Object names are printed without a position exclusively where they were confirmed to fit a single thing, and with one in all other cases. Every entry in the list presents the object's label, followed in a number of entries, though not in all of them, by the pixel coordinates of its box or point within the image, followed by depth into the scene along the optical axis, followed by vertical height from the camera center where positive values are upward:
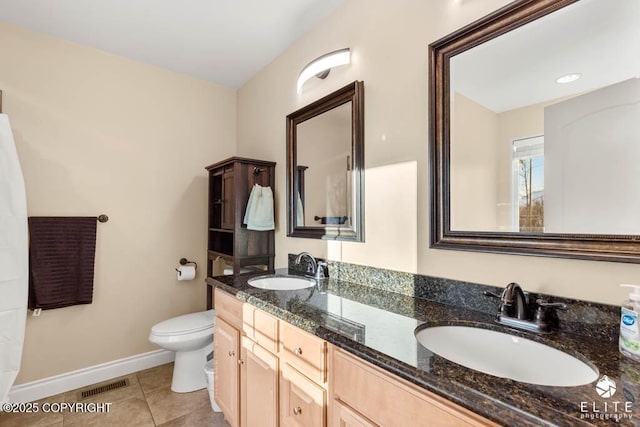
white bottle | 0.75 -0.28
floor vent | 2.06 -1.21
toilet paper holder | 2.60 -0.38
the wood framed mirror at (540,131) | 0.87 +0.30
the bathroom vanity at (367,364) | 0.62 -0.38
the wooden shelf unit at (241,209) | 2.15 +0.07
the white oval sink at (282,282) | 1.80 -0.39
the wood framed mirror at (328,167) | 1.64 +0.32
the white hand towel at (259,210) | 2.12 +0.06
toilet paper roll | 2.50 -0.45
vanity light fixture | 1.65 +0.87
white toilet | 1.99 -0.85
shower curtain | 1.60 -0.22
